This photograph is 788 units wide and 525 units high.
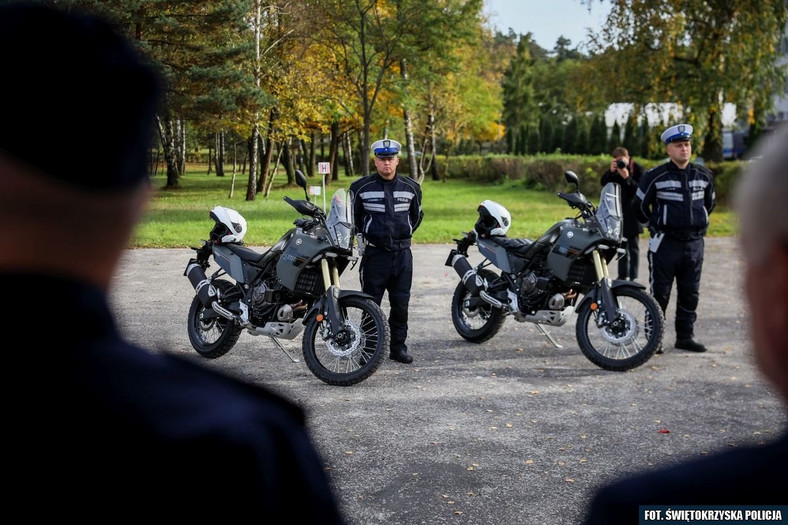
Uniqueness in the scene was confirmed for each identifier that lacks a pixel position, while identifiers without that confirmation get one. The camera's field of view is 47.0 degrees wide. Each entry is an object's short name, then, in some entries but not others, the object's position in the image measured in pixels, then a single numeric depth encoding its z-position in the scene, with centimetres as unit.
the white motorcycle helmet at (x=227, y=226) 770
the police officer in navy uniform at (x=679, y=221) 814
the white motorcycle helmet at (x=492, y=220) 845
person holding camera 1129
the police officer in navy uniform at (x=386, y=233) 796
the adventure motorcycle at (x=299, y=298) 684
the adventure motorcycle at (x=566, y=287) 732
